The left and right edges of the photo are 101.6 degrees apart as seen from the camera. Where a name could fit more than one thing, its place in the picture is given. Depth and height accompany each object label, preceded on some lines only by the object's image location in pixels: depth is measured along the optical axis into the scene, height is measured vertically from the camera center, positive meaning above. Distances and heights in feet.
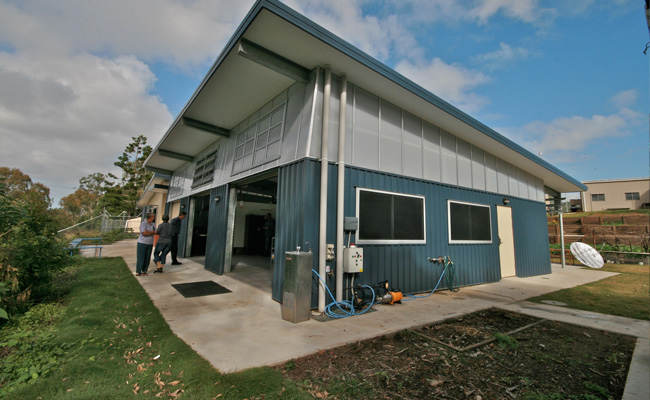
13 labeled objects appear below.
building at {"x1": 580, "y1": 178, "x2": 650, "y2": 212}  90.17 +14.99
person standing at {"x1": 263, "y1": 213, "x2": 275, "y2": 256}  34.45 -0.45
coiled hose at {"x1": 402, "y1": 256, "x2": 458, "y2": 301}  21.58 -3.32
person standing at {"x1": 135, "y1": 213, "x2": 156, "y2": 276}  22.27 -1.70
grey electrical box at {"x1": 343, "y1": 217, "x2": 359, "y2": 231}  15.56 +0.41
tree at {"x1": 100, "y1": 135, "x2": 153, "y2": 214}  97.76 +15.18
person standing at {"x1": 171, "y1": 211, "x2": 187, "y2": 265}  26.02 -0.81
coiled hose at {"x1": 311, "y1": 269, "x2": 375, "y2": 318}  13.94 -4.32
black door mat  17.26 -4.32
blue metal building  14.88 +5.45
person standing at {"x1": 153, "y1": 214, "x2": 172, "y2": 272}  24.07 -1.69
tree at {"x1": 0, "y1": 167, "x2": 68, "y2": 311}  11.60 -1.21
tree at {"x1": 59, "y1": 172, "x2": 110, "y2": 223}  144.08 +15.91
